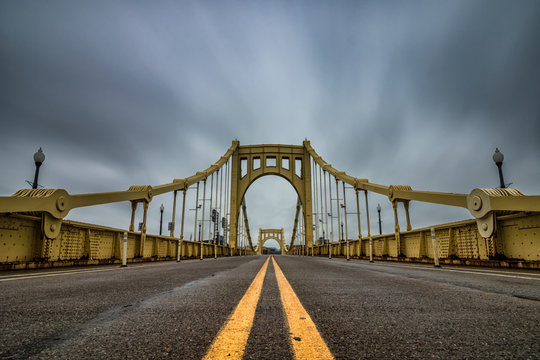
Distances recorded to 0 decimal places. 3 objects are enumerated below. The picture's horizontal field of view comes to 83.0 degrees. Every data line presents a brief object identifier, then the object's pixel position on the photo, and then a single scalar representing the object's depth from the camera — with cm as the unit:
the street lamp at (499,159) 1293
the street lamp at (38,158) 1157
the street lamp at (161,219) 3094
